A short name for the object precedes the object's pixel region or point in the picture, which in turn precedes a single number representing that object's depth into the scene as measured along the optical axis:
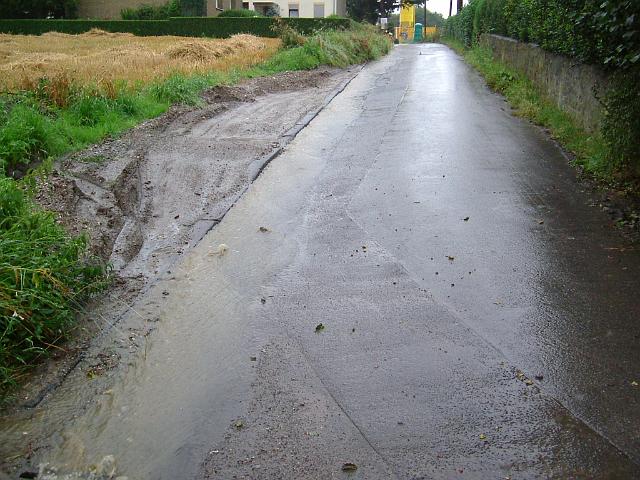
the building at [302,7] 60.57
